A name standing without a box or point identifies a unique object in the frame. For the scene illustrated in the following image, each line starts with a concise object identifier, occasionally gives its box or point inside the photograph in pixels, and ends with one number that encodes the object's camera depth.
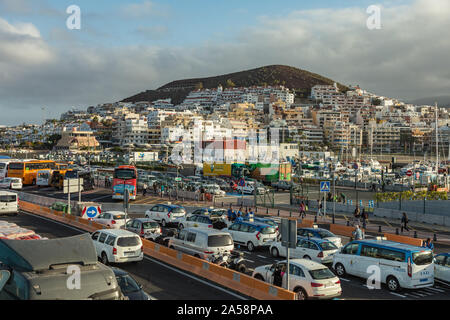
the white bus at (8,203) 28.61
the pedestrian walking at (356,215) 29.39
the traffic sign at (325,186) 27.73
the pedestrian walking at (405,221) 26.64
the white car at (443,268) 15.05
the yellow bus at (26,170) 51.62
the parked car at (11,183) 46.47
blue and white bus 14.00
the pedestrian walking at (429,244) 18.35
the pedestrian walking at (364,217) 26.84
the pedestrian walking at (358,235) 20.86
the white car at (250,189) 50.65
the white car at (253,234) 20.52
